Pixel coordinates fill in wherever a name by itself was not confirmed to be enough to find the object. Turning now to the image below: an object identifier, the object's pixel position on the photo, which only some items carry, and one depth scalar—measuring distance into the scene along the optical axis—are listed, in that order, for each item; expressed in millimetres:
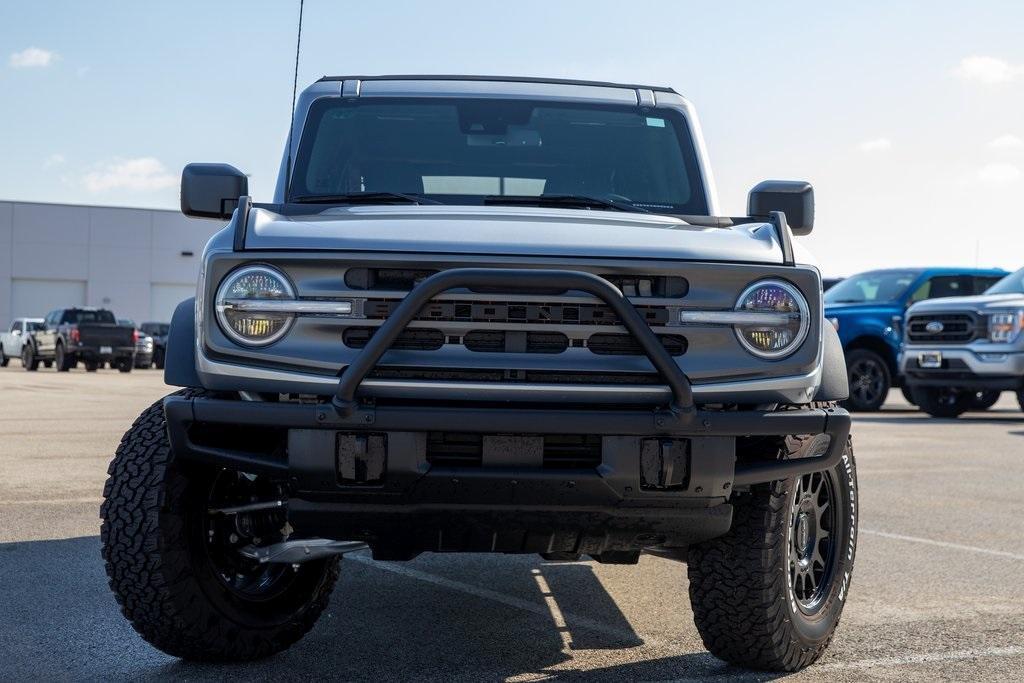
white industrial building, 61125
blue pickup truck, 18078
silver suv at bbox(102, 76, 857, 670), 3609
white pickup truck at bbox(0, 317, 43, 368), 40500
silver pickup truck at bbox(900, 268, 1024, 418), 16328
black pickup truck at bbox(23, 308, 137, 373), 34469
